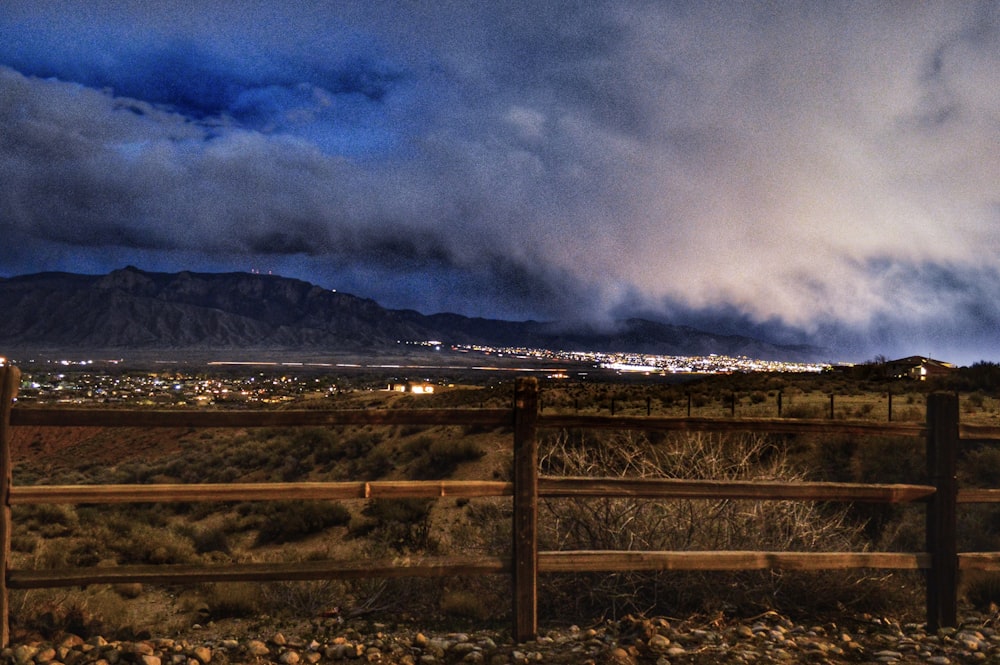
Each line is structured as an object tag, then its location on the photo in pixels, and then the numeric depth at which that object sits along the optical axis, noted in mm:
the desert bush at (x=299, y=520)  11969
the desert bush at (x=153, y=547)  8969
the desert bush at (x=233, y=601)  6223
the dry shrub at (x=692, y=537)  5883
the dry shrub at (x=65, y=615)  5059
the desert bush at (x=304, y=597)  5871
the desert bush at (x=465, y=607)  5766
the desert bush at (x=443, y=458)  17828
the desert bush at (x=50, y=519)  11438
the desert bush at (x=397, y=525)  8477
